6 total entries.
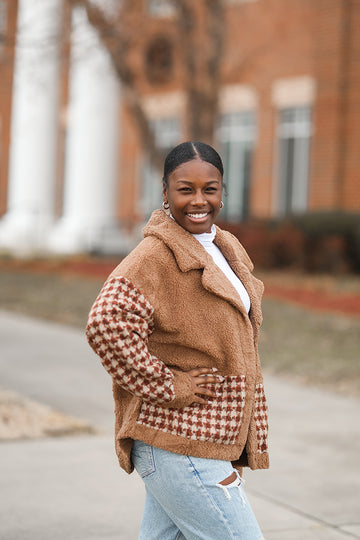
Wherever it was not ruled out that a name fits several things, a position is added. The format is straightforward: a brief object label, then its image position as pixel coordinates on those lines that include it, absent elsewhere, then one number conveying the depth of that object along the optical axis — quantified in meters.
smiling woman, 2.55
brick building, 18.20
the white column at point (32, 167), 23.52
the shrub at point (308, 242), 16.16
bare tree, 15.76
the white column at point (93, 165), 21.98
